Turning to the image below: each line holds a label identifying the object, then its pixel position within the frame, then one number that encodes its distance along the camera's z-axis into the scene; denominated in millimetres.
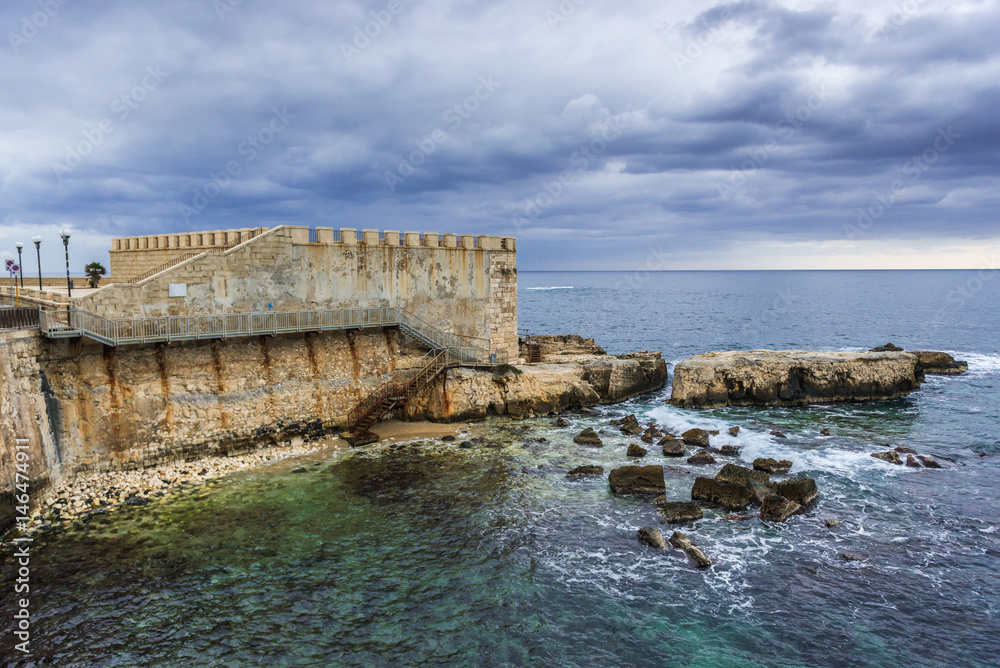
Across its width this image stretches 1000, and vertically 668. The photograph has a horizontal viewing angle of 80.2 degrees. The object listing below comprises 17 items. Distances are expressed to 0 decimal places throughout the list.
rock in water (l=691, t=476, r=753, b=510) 19828
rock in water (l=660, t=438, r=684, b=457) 25000
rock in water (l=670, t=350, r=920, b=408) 34031
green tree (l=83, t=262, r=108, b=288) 32906
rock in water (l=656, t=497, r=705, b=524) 18812
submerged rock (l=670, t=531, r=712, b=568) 16109
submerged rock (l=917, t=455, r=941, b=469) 23981
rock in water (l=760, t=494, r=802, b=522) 19000
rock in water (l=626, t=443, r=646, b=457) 24469
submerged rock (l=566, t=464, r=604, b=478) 22422
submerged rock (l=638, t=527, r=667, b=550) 17094
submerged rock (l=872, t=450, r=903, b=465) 24344
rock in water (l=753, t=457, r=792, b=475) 23078
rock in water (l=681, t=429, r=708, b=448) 26469
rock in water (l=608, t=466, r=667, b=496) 20953
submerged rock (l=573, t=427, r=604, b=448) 25953
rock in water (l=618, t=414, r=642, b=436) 27812
